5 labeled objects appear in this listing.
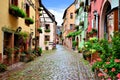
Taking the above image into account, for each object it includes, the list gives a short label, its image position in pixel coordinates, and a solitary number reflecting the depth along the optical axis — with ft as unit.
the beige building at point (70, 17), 67.13
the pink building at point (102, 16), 13.64
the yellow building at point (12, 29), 16.27
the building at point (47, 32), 52.29
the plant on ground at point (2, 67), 13.89
